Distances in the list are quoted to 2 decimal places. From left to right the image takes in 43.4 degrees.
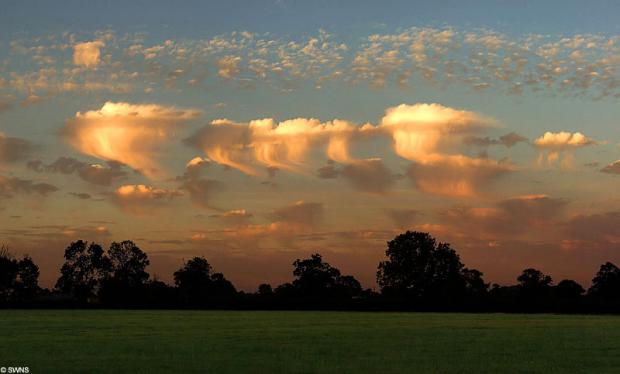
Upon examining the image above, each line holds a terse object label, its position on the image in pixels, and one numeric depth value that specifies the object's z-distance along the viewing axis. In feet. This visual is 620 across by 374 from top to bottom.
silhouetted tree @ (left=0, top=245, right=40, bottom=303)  443.32
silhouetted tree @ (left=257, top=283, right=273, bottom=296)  593.83
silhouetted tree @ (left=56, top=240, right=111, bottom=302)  466.70
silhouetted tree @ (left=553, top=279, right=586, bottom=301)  509.35
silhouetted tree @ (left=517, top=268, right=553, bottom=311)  504.02
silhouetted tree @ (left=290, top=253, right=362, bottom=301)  459.32
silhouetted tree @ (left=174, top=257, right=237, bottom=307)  481.05
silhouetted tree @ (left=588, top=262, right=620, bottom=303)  471.50
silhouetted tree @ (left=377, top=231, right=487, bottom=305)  419.50
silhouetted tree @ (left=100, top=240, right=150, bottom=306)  466.70
